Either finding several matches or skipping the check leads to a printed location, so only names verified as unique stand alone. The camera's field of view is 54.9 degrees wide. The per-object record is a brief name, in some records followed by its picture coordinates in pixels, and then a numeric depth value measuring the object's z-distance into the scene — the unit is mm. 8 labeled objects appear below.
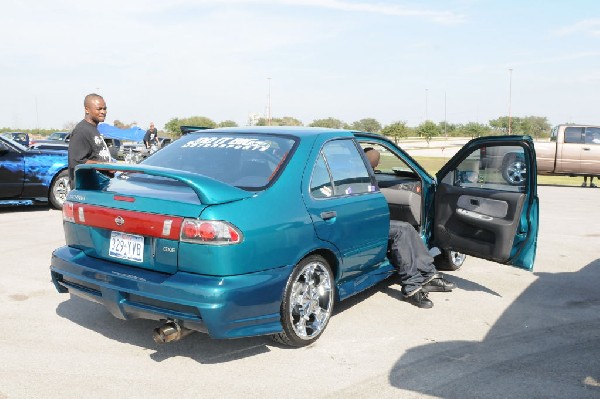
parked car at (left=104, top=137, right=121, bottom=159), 24266
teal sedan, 3455
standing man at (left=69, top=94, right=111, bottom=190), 6184
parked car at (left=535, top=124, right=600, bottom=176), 17703
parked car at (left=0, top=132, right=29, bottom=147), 29156
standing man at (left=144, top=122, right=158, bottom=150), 24797
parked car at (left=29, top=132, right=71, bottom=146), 31936
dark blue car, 9961
